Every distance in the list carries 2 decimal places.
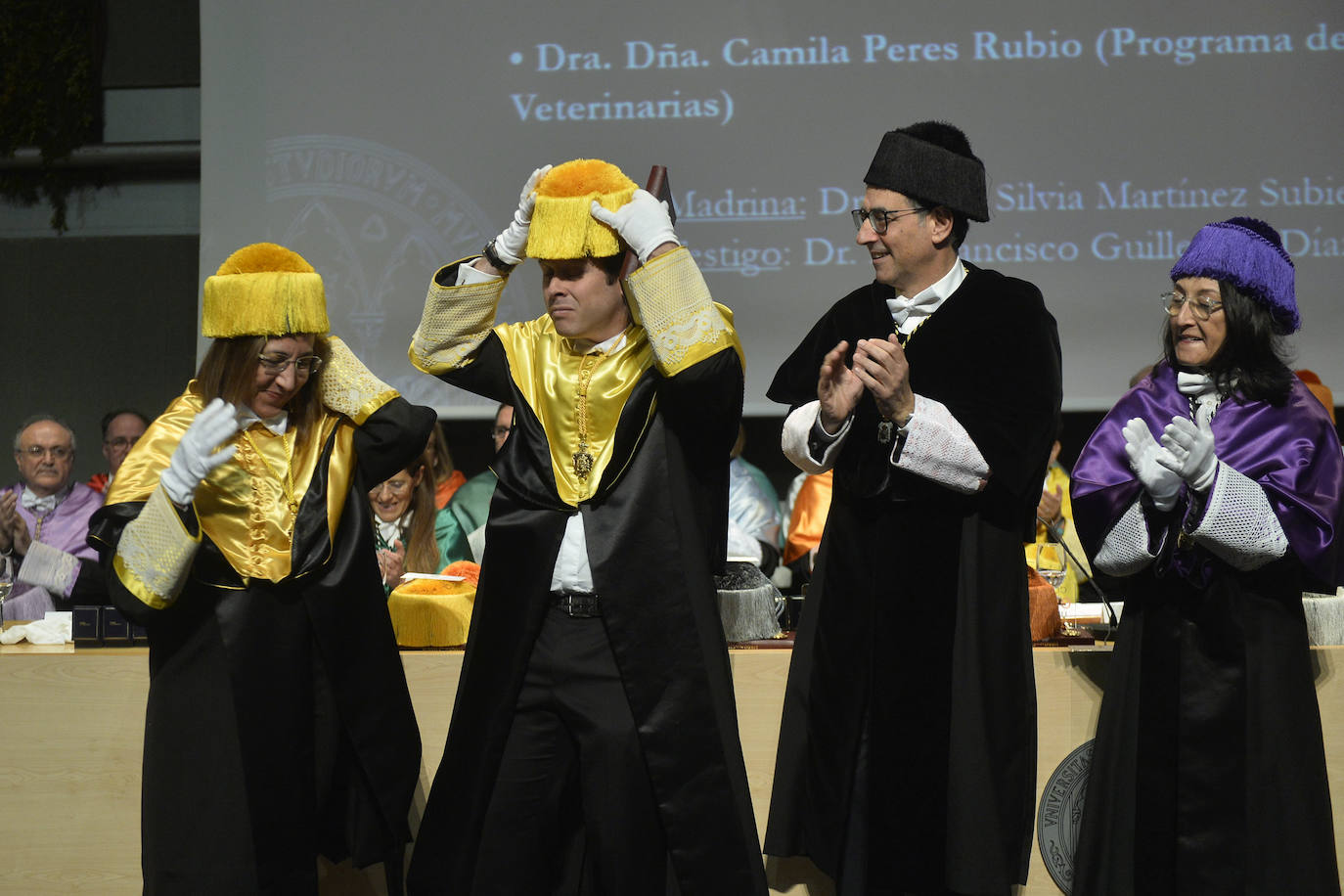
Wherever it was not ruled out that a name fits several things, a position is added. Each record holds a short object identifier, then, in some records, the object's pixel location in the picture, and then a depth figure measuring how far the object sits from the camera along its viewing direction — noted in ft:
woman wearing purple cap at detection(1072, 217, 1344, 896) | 8.55
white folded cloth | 11.21
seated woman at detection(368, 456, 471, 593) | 15.78
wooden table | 10.32
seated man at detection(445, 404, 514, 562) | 17.08
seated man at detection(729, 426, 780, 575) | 19.13
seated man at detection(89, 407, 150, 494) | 21.15
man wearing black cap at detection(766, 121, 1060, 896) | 8.29
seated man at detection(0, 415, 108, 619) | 17.33
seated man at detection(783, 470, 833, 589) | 18.88
